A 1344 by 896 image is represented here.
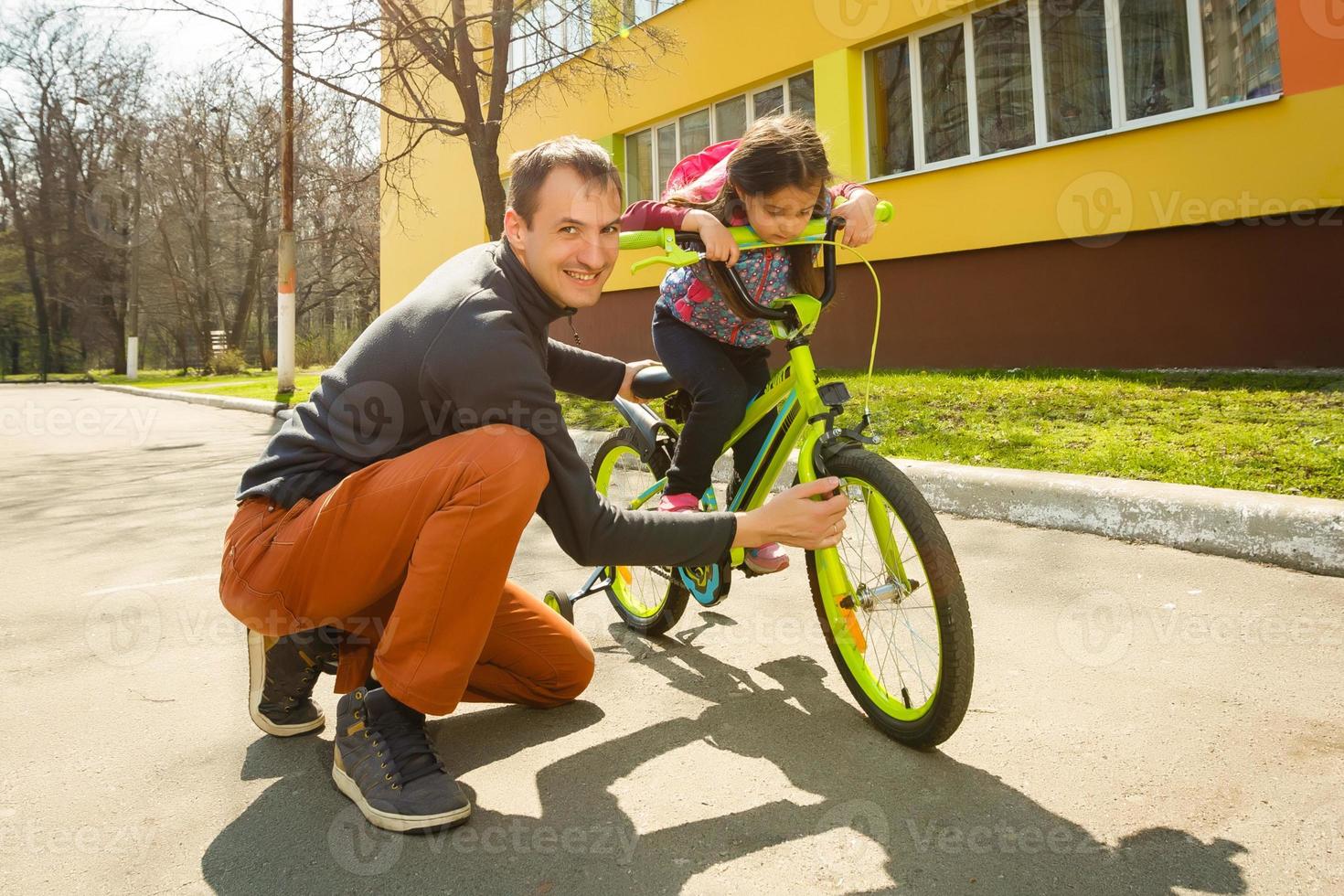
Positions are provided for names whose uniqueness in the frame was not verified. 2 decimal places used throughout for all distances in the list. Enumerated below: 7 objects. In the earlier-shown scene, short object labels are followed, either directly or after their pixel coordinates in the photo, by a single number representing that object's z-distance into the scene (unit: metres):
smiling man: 2.11
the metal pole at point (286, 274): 15.91
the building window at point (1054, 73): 8.56
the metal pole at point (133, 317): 29.91
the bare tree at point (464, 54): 11.83
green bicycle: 2.24
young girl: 2.70
